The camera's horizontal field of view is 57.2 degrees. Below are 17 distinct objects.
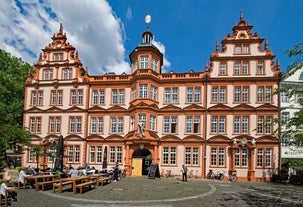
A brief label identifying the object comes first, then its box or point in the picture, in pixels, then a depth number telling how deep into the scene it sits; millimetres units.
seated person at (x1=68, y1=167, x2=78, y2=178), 20797
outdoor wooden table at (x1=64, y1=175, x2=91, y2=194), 16234
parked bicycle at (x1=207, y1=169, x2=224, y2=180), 29483
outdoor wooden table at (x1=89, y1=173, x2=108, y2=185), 19802
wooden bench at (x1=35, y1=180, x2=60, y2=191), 16875
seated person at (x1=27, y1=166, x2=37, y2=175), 19562
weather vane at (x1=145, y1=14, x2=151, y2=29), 36125
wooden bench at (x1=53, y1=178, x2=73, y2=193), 16297
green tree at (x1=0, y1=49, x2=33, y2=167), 35625
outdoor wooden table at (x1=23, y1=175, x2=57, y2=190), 17250
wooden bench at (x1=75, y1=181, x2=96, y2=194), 16216
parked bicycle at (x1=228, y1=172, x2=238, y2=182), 29155
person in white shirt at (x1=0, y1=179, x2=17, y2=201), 11617
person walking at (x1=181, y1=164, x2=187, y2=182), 25542
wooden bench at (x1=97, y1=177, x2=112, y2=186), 20447
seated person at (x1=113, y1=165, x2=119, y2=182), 24203
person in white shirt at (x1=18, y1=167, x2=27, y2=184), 17641
